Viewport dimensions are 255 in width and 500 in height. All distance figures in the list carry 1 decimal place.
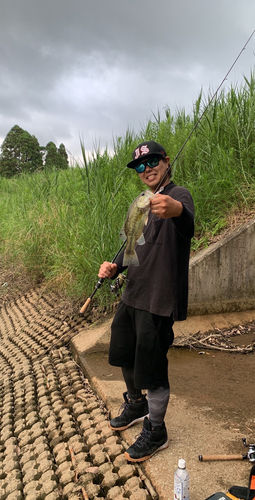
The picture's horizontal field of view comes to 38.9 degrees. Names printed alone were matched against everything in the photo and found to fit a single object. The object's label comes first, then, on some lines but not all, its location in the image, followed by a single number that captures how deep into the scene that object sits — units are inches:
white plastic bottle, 68.0
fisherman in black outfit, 81.4
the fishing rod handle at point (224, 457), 84.0
